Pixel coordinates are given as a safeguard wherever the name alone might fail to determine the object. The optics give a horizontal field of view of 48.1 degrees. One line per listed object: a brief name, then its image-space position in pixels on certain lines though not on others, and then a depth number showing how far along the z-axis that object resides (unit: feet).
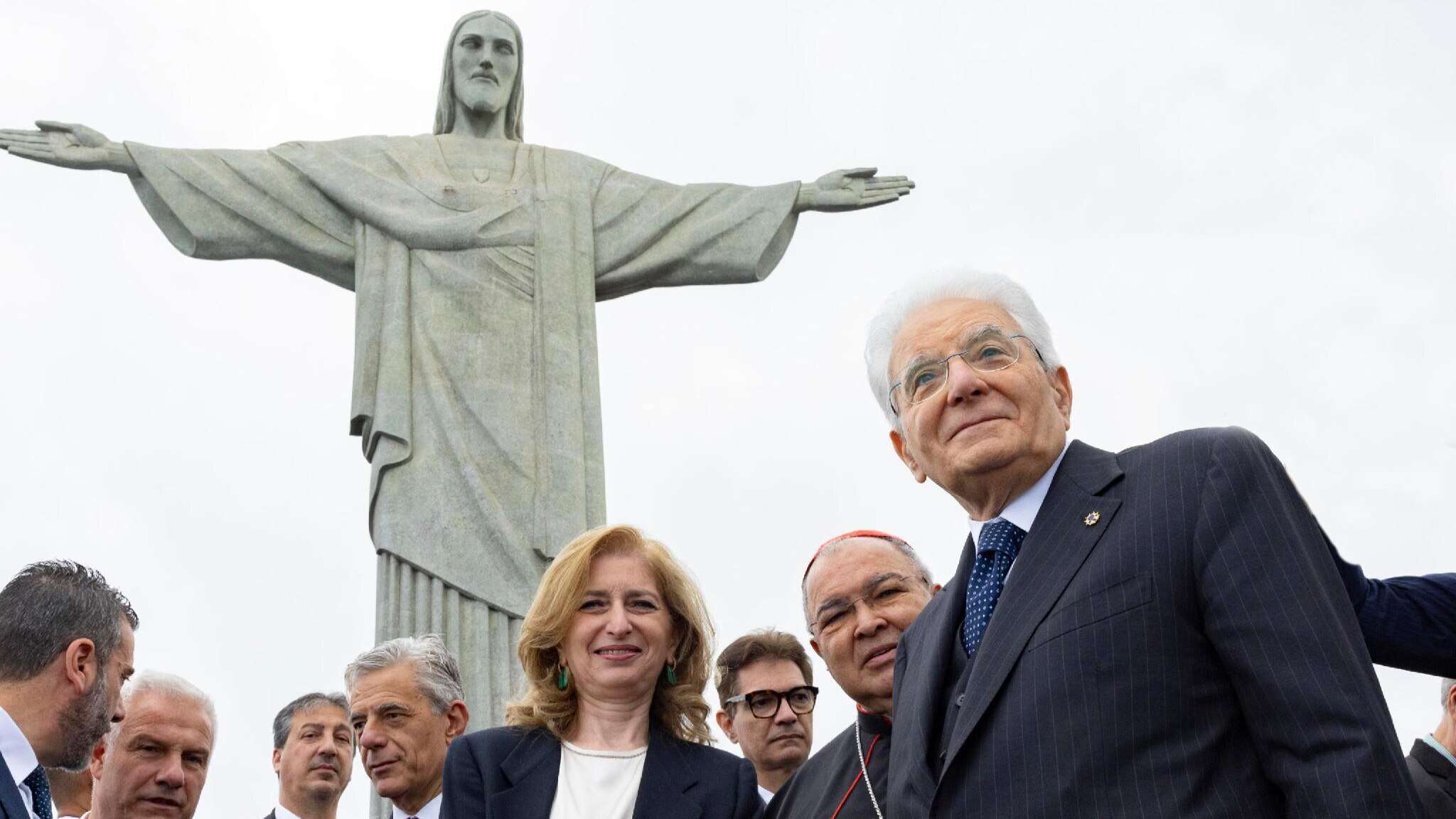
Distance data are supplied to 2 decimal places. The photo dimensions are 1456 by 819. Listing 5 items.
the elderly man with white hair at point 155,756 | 14.79
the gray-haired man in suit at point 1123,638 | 7.78
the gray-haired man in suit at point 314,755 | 17.51
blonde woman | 11.68
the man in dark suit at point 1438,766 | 13.44
